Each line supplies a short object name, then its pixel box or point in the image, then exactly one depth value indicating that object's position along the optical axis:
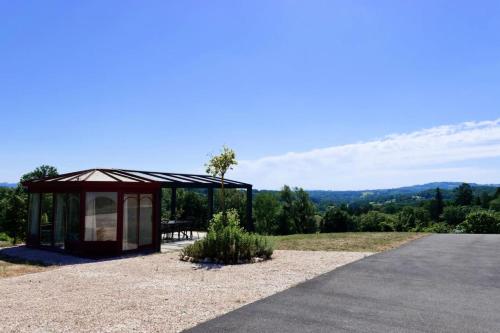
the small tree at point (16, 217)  18.94
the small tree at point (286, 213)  51.22
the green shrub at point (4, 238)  19.41
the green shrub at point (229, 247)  11.62
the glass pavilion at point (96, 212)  13.08
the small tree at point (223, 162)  15.98
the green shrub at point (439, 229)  32.79
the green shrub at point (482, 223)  24.78
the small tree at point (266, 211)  46.98
